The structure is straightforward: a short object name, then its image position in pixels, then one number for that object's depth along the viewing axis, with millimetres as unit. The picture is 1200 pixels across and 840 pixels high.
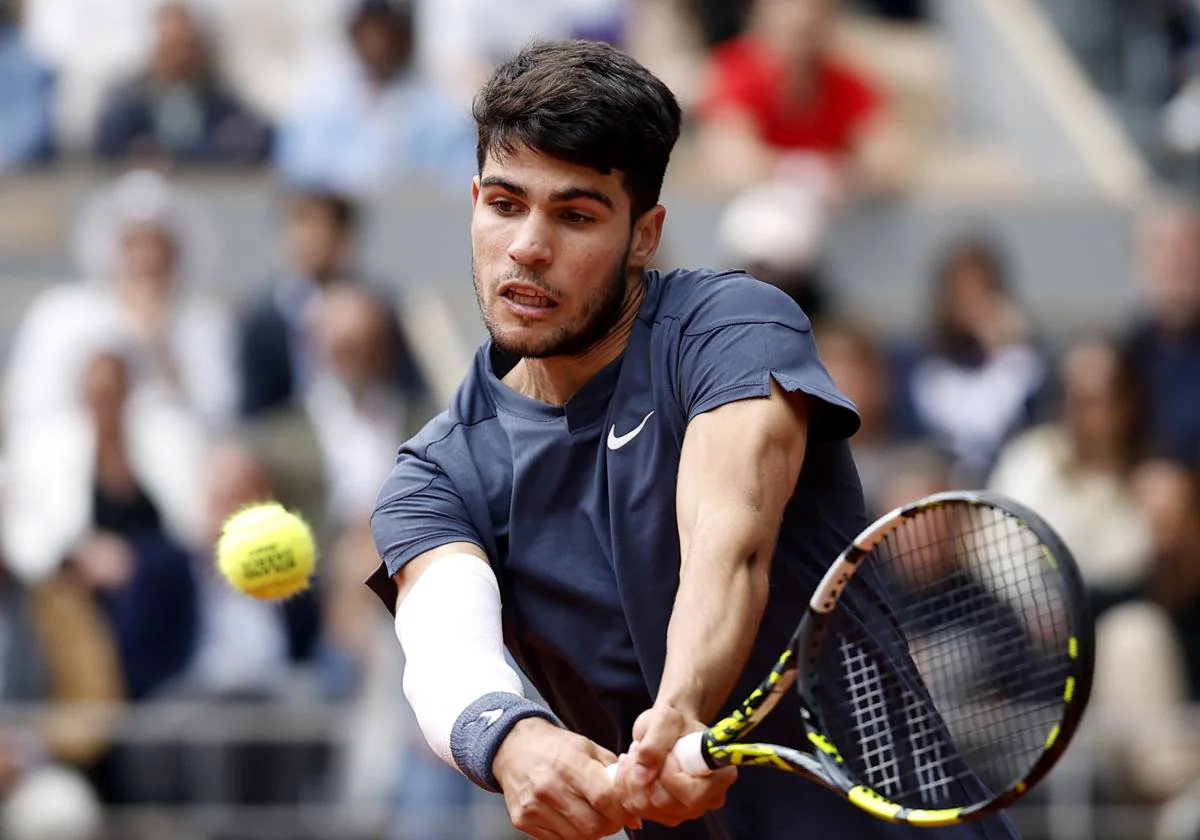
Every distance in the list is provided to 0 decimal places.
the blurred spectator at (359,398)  19859
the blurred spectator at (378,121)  22500
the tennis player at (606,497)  8055
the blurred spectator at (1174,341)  19656
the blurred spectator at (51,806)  17578
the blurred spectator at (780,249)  19062
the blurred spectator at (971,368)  19500
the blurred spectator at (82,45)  24359
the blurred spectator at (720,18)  25406
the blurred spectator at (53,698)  17656
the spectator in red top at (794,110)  21594
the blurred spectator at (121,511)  18516
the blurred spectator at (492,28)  23203
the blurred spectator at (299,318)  20453
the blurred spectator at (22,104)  23625
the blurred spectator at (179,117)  23031
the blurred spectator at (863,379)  18500
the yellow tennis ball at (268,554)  9703
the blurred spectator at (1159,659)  16719
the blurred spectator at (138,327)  20281
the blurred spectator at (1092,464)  18297
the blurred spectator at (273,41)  25031
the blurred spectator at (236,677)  17594
